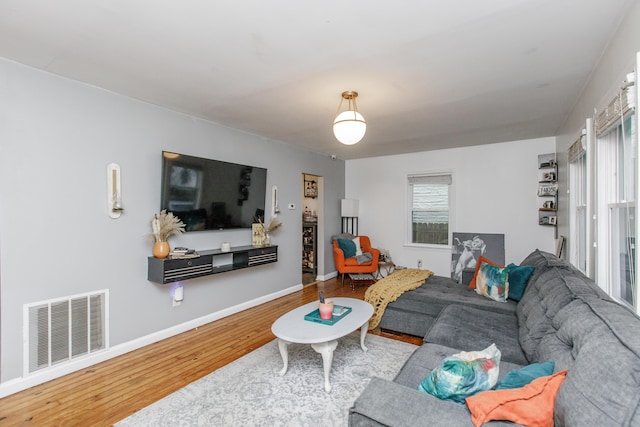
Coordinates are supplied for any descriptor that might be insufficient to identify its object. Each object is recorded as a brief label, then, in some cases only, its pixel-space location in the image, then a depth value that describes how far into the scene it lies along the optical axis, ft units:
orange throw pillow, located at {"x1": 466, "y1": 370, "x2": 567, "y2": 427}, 3.43
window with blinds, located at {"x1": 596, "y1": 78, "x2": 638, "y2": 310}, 5.86
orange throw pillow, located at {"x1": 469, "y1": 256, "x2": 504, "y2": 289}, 11.59
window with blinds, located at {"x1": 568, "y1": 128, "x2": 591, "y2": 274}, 9.38
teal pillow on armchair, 18.08
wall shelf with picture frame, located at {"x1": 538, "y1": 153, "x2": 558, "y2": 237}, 14.61
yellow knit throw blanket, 10.64
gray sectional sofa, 3.03
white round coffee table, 7.33
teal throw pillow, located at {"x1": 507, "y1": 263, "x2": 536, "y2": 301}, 9.59
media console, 9.93
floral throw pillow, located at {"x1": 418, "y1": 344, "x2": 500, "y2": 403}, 4.15
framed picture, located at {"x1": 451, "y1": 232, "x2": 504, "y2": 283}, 16.16
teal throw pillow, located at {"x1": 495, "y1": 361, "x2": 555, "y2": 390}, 4.09
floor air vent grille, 7.77
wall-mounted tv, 10.65
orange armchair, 17.67
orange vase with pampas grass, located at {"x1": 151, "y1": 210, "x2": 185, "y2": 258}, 10.10
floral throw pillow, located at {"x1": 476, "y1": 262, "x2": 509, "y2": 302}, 9.94
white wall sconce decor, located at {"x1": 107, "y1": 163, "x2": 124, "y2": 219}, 9.25
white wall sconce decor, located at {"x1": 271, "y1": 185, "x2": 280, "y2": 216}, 15.28
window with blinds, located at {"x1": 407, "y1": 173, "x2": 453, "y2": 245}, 18.06
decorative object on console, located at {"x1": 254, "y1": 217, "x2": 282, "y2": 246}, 14.40
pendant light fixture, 8.42
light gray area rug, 6.42
